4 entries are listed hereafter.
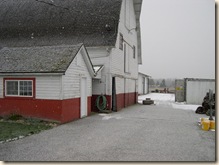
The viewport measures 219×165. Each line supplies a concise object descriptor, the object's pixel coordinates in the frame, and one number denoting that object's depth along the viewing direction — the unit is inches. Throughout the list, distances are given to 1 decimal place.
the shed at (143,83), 1645.1
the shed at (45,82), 485.7
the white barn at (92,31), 711.1
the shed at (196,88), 1027.1
